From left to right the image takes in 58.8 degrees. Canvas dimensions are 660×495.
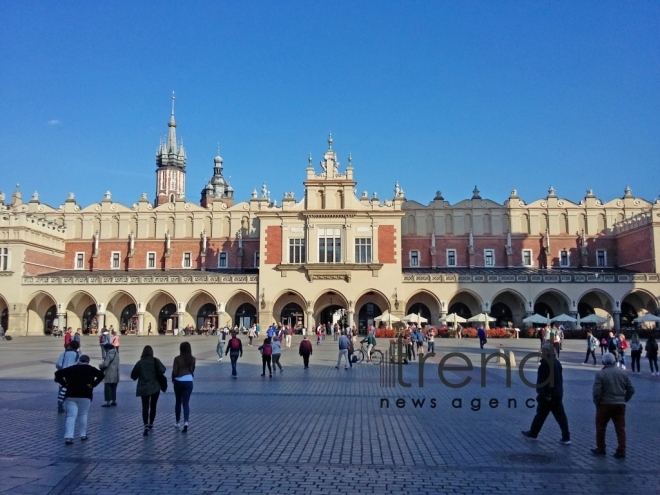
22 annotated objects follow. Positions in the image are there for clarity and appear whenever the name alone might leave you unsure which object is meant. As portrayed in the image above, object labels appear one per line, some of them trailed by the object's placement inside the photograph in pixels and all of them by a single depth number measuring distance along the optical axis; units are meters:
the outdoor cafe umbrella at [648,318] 39.77
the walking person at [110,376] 13.59
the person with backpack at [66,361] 12.55
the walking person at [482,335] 31.00
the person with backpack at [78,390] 9.71
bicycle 25.62
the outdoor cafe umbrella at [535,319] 41.41
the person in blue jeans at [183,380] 10.85
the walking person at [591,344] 23.73
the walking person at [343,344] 21.94
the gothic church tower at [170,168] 103.50
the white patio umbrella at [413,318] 42.53
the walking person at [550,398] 9.73
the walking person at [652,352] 20.16
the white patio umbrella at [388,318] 44.53
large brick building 48.16
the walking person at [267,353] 19.73
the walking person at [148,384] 10.50
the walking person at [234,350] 19.38
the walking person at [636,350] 21.31
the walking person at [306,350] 22.00
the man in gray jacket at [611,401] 8.98
